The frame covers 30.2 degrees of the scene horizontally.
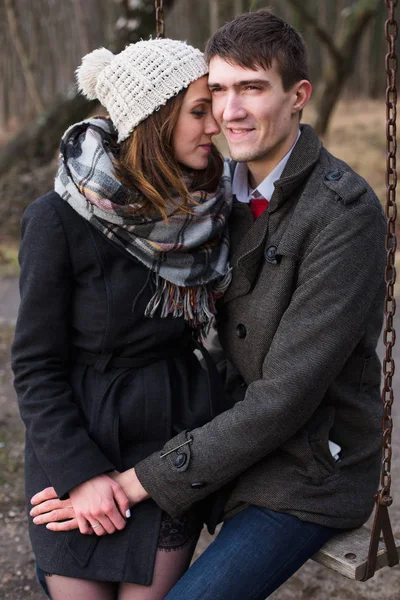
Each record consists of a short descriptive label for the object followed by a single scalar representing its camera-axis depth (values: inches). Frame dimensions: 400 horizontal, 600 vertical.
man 78.8
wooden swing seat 80.0
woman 82.0
